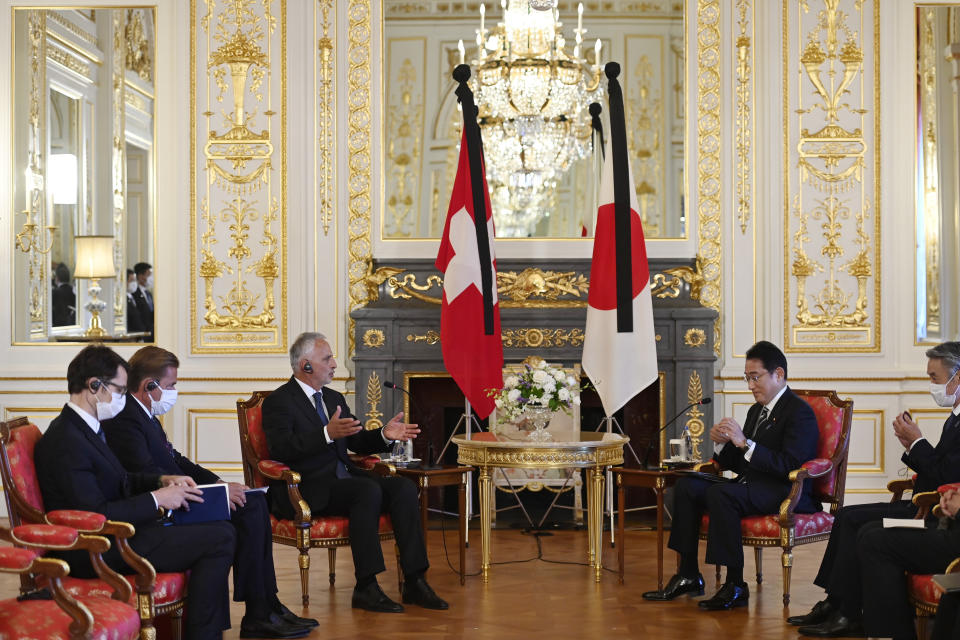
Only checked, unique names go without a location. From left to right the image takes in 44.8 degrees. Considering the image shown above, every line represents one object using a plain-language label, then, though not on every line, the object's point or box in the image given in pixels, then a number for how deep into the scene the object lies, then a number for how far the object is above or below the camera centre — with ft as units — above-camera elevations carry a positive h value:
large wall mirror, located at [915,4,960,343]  26.16 +3.06
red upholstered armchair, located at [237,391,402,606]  17.61 -3.30
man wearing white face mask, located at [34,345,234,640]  13.30 -2.19
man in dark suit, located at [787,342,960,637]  15.74 -2.42
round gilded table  19.20 -2.53
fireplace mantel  24.93 -0.70
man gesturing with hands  17.67 -2.66
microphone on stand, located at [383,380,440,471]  18.87 -2.68
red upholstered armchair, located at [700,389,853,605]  17.63 -2.95
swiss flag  22.27 -0.24
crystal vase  19.71 -1.87
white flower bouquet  19.62 -1.44
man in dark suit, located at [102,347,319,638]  15.78 -2.71
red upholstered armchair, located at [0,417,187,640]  12.91 -2.41
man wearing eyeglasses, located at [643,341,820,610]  17.65 -2.78
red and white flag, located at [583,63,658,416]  22.04 +0.17
